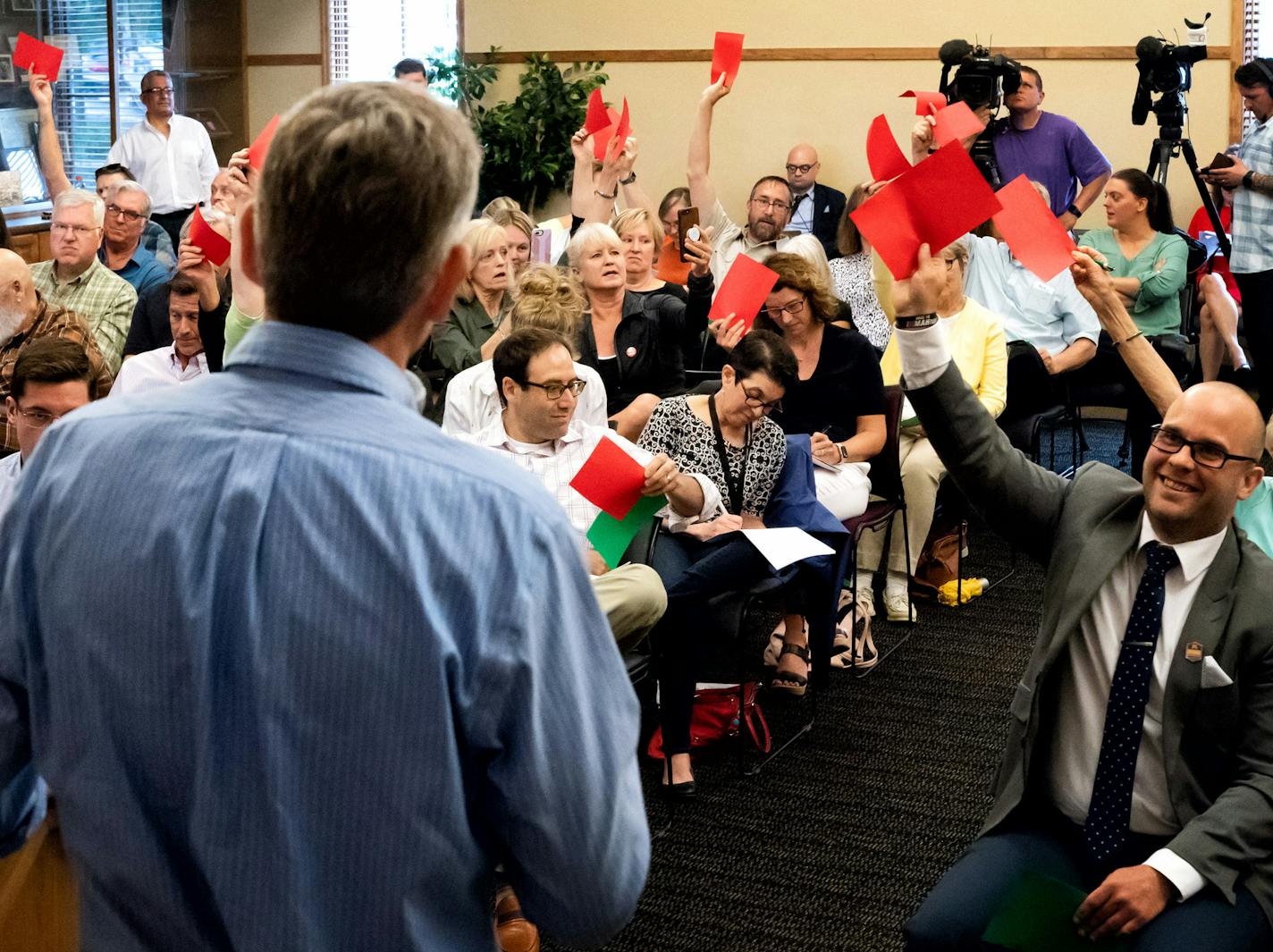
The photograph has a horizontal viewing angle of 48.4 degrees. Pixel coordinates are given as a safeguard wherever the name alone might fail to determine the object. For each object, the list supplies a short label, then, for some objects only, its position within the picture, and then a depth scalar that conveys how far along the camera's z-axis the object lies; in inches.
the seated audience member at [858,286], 244.7
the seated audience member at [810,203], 334.6
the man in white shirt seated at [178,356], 172.7
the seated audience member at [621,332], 189.8
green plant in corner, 378.9
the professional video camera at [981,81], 221.6
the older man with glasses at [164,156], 340.5
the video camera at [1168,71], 242.7
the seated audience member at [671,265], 234.7
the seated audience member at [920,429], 190.2
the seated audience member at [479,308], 192.9
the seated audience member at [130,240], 242.4
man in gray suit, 79.4
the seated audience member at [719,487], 136.7
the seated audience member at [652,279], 186.4
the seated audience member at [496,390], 163.9
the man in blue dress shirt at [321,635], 36.7
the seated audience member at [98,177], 261.8
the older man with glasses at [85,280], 212.5
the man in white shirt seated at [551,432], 134.8
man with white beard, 167.2
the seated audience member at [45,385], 120.1
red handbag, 150.1
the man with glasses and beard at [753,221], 245.0
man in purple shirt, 299.0
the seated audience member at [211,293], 137.2
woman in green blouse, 243.9
